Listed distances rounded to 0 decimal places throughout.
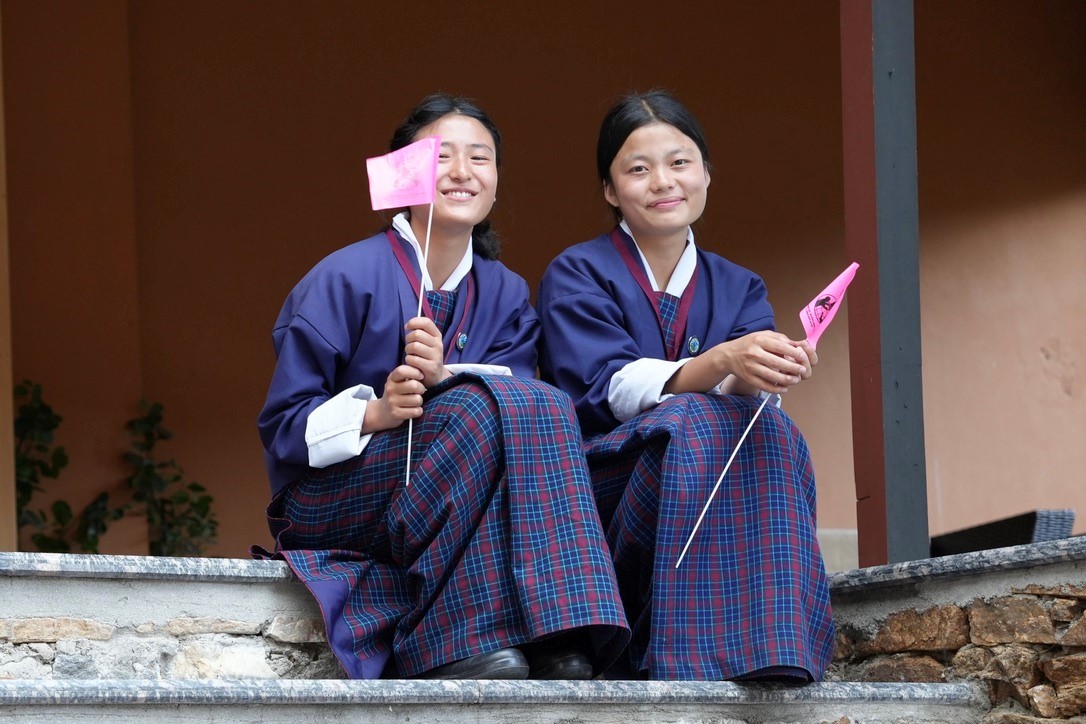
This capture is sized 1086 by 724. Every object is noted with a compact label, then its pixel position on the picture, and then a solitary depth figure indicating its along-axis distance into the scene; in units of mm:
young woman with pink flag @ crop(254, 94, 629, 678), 4109
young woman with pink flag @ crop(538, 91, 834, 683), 4277
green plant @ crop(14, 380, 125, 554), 8852
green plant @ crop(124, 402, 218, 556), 9250
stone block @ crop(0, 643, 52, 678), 3908
